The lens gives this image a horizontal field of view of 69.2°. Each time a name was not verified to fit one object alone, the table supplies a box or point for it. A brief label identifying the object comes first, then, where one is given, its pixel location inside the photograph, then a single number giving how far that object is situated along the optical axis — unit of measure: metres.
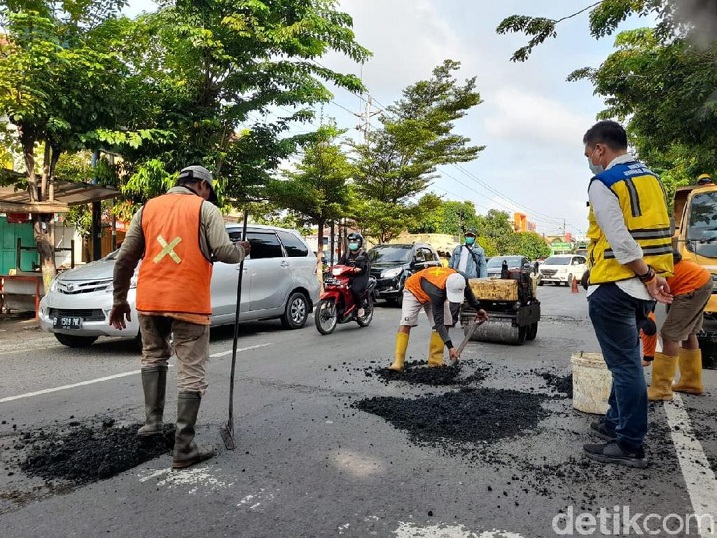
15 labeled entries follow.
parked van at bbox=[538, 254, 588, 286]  27.89
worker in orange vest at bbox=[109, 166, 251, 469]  3.42
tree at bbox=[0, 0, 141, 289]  8.71
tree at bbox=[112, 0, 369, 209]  10.57
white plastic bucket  4.46
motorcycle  9.44
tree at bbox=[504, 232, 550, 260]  55.09
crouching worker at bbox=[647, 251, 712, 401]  4.99
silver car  7.08
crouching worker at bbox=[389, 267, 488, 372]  6.14
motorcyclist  9.80
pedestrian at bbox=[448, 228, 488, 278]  10.24
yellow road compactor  8.16
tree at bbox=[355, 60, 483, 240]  22.62
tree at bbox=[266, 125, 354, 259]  18.25
